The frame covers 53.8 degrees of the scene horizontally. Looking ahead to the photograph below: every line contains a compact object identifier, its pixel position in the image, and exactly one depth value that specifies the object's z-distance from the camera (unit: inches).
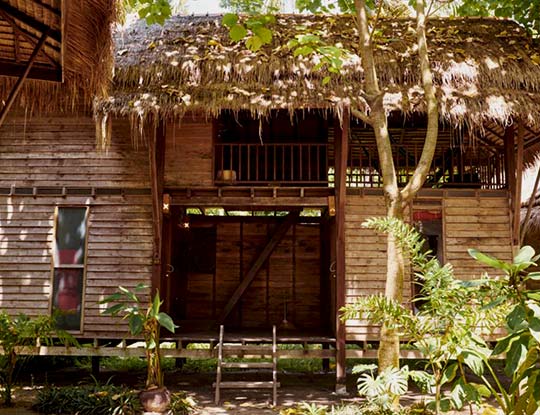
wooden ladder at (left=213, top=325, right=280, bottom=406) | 286.8
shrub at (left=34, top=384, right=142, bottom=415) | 259.6
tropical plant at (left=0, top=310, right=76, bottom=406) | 269.3
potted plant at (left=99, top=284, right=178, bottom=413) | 252.2
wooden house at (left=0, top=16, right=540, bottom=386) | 317.1
